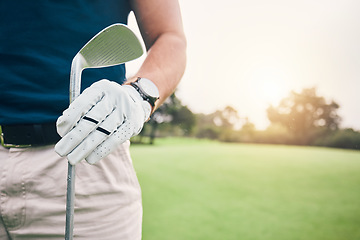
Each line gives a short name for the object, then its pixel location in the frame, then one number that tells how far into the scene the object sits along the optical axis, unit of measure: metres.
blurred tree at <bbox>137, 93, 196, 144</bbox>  28.31
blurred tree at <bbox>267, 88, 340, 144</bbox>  17.59
